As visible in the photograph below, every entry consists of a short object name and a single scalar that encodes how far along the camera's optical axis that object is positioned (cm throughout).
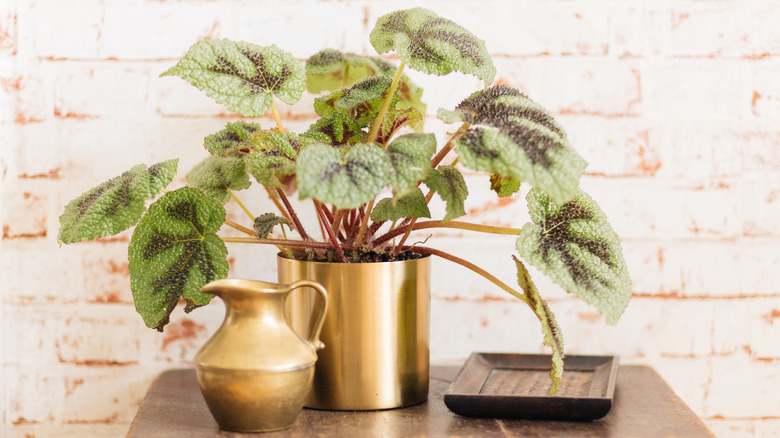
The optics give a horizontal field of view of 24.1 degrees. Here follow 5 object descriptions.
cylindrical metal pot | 174
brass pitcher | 167
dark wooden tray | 173
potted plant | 163
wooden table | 171
